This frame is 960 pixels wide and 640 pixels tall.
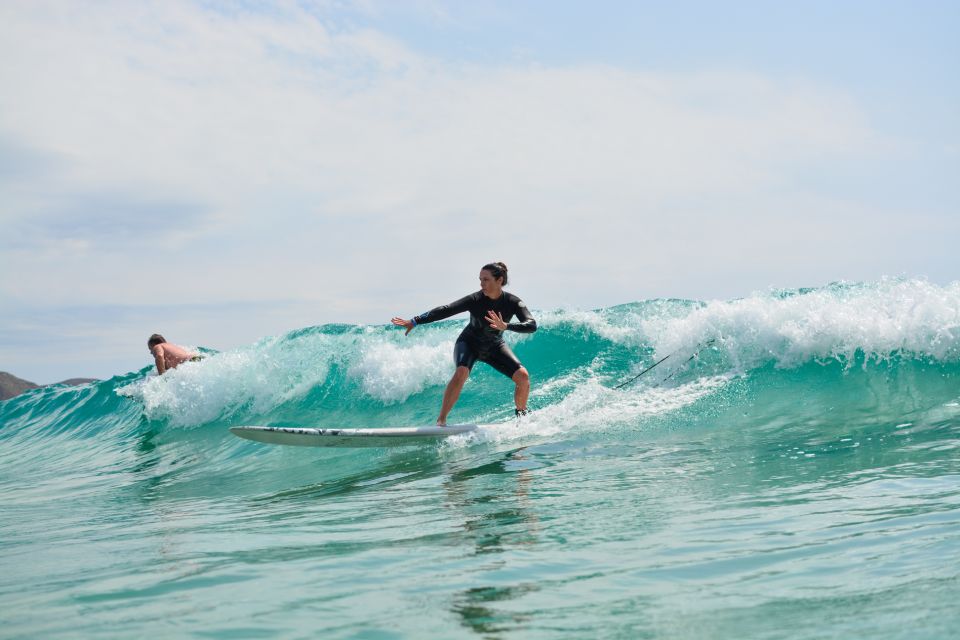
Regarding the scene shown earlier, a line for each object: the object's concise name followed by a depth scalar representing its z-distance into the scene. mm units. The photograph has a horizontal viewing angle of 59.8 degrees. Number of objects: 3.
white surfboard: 9227
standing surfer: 9281
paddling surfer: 15414
